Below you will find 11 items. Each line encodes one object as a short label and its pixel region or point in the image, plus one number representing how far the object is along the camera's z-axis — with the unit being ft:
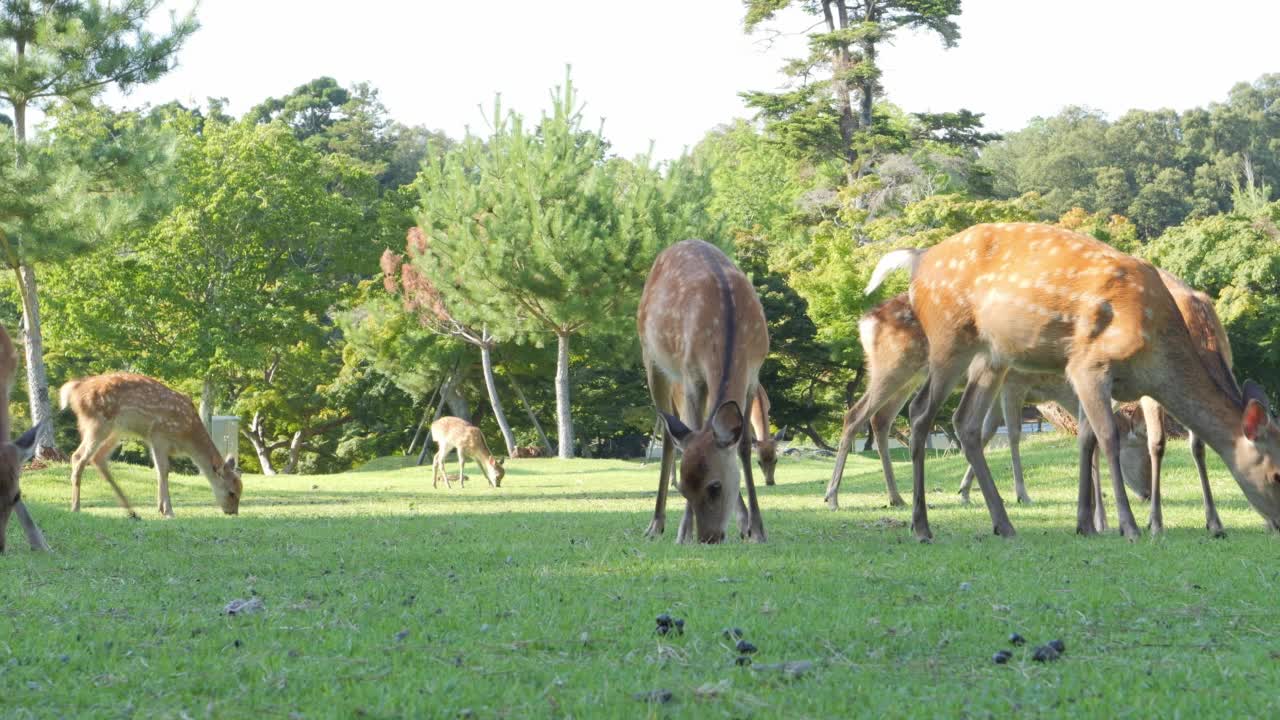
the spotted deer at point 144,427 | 43.11
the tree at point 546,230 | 100.32
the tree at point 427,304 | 112.69
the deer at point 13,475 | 26.14
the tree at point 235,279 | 117.08
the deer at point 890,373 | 38.52
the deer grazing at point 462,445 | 72.64
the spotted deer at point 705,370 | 24.91
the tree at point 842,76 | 146.51
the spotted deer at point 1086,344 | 24.66
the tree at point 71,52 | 64.80
